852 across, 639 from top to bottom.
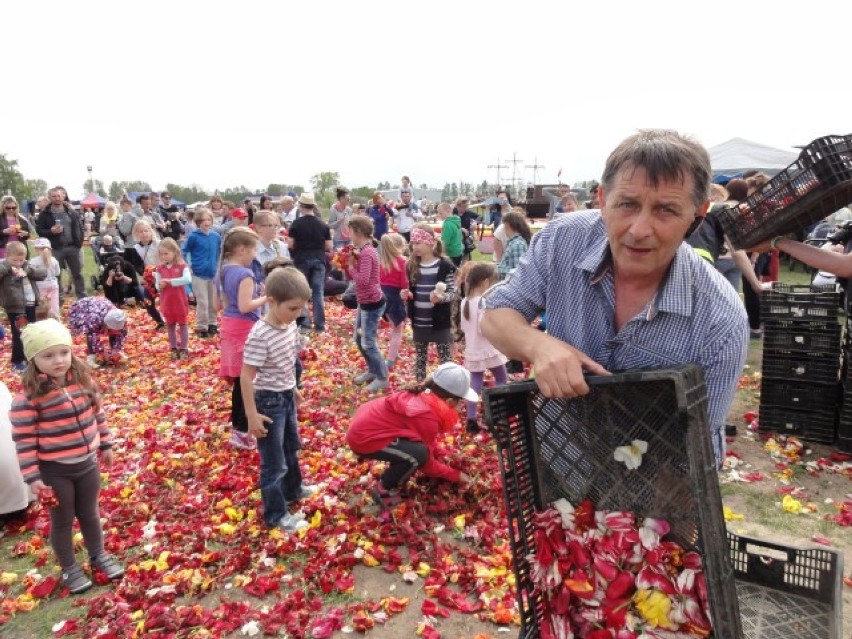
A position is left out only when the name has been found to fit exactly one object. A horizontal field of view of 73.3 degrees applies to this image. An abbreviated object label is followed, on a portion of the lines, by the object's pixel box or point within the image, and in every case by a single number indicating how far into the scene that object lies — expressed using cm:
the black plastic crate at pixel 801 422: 591
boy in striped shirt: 439
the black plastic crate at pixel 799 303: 573
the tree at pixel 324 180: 13050
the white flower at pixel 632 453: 191
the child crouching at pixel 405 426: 458
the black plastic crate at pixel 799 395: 589
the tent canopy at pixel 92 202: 4269
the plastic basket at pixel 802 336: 576
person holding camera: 1290
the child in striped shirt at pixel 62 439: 382
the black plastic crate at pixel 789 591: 257
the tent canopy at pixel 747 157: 1941
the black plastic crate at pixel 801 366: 585
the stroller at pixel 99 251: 1479
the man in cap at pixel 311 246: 1023
